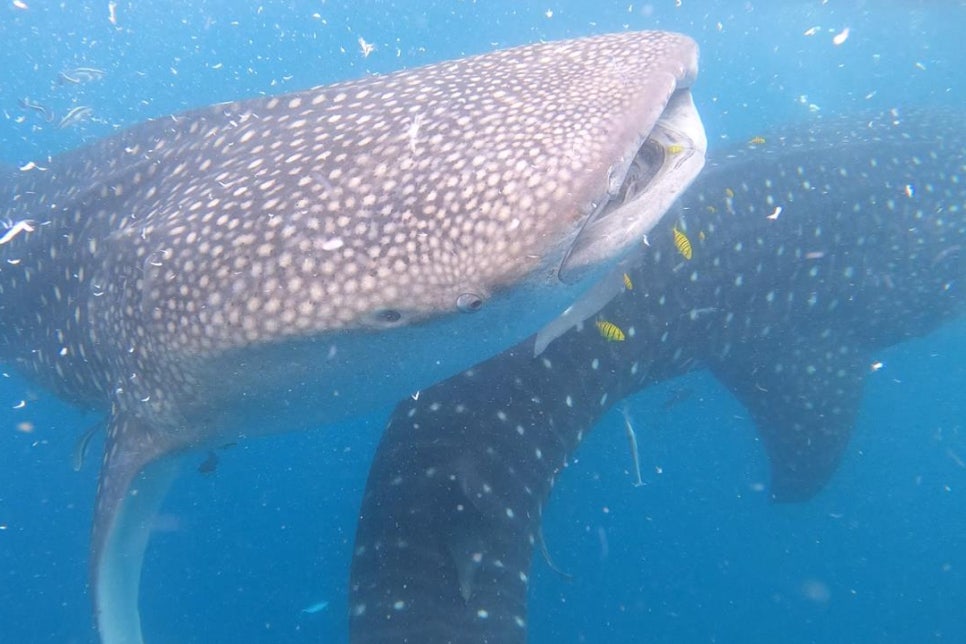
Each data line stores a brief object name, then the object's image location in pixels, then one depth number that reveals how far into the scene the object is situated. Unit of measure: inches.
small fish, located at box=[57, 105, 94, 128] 353.6
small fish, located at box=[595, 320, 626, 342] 161.5
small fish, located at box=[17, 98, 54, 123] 329.7
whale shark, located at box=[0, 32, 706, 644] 82.7
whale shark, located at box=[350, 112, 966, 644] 126.6
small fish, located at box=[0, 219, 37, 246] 166.1
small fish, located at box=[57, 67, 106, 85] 374.1
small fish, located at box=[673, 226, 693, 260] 165.8
